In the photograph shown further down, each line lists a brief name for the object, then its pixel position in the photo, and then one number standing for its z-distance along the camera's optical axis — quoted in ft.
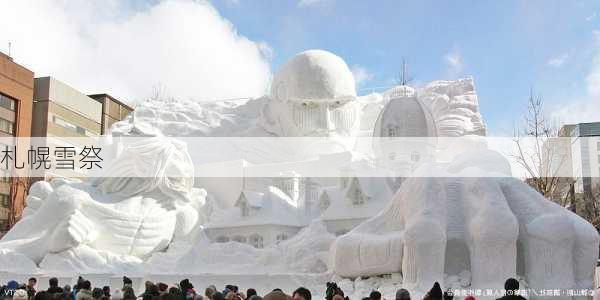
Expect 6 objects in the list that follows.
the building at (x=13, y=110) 121.19
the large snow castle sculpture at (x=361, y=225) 37.93
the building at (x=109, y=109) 156.56
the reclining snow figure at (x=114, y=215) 58.34
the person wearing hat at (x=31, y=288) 31.22
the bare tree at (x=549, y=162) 66.55
